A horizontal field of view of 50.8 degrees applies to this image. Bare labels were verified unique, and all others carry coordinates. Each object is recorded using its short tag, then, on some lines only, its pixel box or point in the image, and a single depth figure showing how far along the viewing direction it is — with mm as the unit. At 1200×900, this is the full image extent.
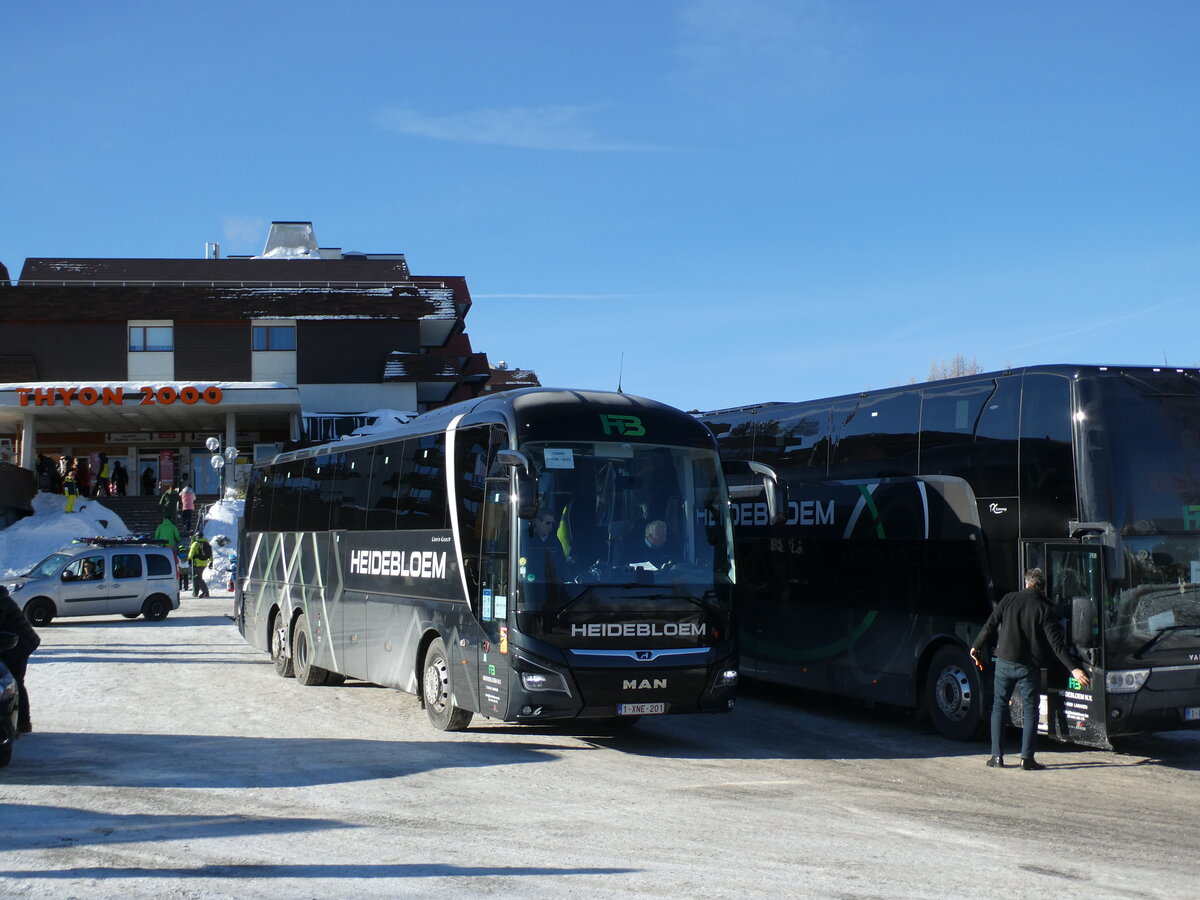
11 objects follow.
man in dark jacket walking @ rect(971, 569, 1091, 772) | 10945
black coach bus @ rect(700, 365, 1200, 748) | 11070
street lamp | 43969
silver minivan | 27875
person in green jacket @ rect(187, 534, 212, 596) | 35562
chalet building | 52438
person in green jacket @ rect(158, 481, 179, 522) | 40019
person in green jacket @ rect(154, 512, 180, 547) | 35594
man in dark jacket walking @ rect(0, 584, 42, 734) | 11188
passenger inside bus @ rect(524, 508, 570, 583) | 11250
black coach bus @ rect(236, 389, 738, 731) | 11234
